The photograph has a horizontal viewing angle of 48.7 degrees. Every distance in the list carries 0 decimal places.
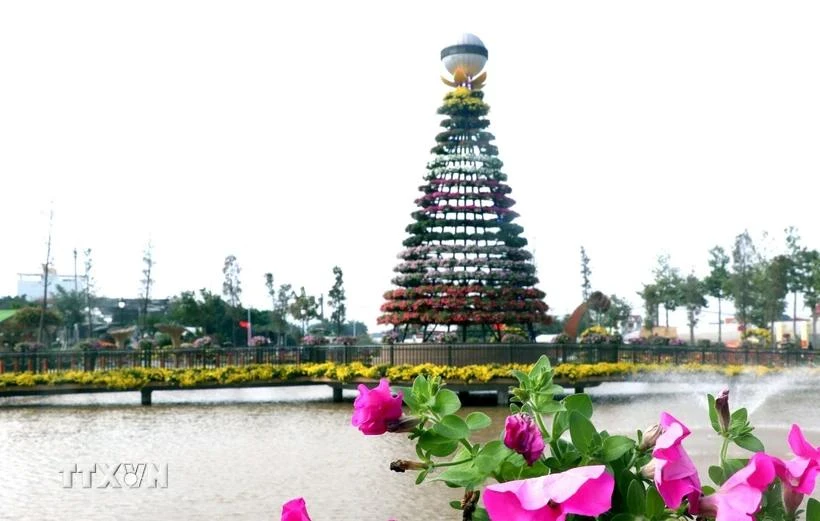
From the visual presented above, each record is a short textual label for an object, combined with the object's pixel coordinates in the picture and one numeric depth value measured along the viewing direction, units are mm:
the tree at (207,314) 68750
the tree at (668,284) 62156
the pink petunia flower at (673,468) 1369
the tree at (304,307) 73750
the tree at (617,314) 75062
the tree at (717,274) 60438
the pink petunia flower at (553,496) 1181
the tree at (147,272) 65875
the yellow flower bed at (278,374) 23016
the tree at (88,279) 68625
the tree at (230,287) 73312
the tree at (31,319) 51344
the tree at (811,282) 50053
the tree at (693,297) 61031
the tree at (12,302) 79562
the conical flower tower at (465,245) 26688
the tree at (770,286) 50906
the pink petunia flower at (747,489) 1312
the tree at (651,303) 63250
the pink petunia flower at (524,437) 1457
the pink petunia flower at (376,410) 1523
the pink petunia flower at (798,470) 1455
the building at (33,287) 97188
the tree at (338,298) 68375
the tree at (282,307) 75500
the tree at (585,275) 69438
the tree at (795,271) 51062
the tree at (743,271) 54281
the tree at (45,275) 47681
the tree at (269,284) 74625
